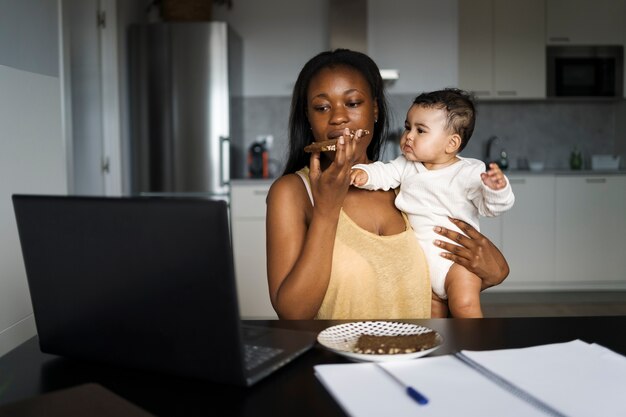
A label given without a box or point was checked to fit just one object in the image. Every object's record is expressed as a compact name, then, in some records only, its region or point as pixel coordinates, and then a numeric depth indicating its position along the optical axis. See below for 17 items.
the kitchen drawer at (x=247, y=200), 4.92
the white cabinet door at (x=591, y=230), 5.25
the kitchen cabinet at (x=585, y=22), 5.38
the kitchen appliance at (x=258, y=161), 5.24
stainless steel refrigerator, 4.82
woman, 1.52
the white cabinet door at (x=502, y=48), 5.42
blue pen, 0.80
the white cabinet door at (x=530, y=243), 5.25
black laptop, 0.81
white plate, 0.96
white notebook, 0.79
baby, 1.71
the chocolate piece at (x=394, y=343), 0.97
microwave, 5.46
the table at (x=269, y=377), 0.83
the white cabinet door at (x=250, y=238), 4.82
